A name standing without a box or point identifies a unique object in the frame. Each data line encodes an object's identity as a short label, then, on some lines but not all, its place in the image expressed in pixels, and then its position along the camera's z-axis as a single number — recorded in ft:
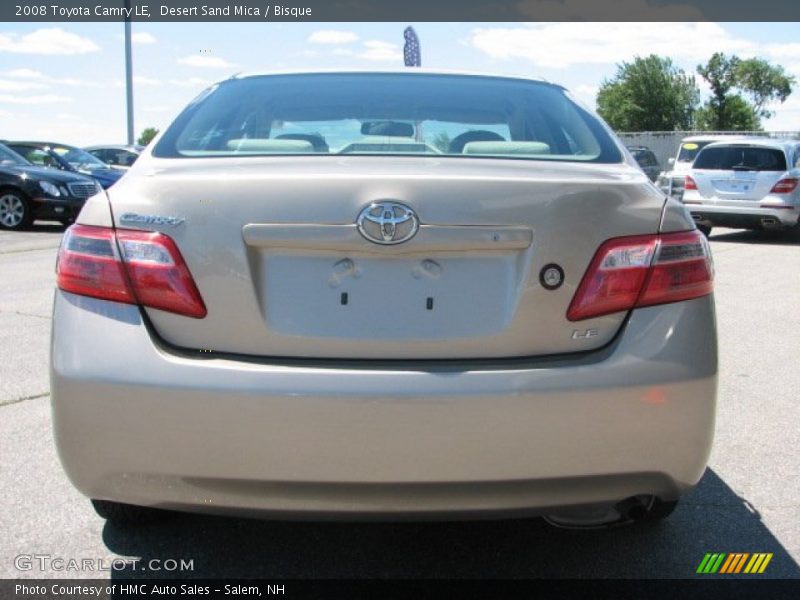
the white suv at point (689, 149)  70.95
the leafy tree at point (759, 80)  327.47
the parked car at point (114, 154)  82.64
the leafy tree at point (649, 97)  283.59
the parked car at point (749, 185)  48.91
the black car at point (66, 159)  62.59
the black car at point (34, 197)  51.19
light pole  101.40
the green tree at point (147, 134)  320.91
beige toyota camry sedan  7.78
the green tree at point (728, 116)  291.38
